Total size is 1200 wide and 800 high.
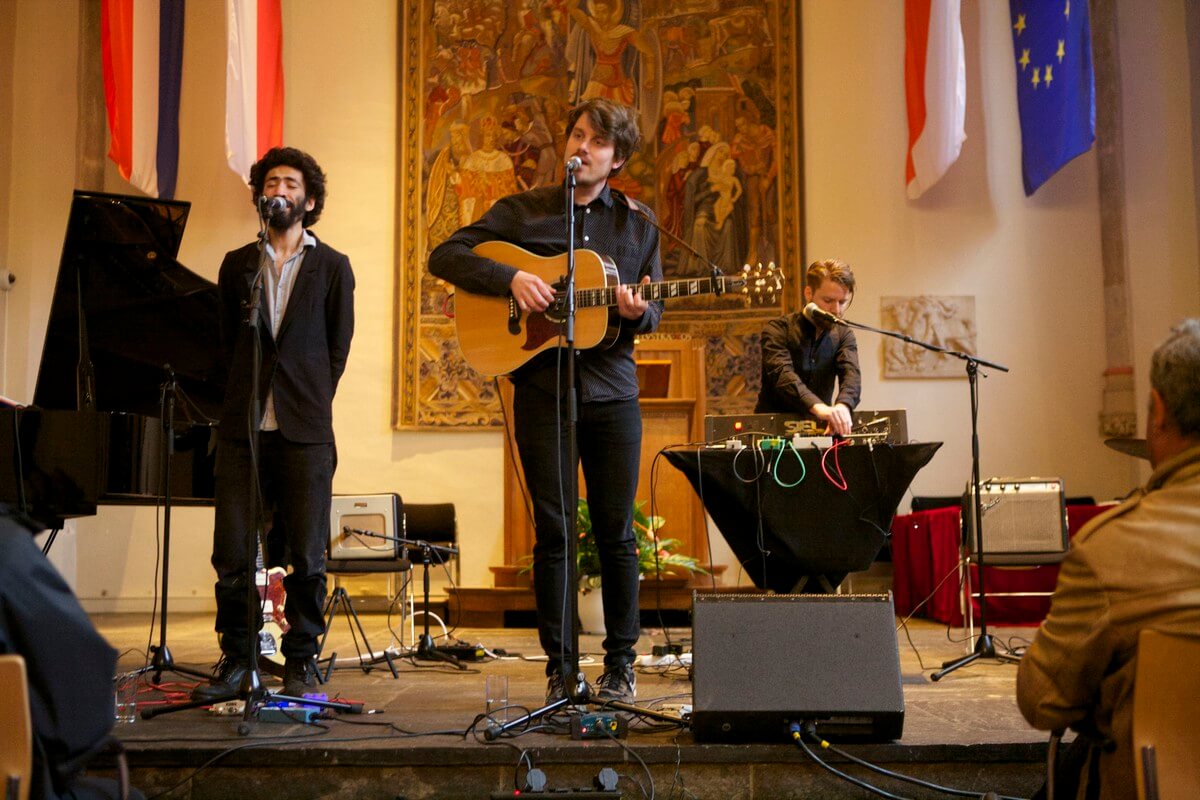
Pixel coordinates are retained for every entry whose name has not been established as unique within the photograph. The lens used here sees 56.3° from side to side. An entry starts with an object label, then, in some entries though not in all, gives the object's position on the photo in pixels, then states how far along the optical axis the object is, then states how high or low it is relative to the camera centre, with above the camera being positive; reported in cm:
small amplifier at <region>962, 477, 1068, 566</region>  595 -28
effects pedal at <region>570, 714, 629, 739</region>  323 -73
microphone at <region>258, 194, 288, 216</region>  372 +90
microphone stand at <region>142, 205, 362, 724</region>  338 -34
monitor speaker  313 -55
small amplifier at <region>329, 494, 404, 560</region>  593 -28
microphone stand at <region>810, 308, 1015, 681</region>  480 -36
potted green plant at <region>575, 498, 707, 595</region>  720 -56
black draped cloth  445 -9
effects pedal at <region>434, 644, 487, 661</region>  578 -93
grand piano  459 +49
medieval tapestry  938 +288
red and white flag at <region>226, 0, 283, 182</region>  863 +309
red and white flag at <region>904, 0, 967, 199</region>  871 +302
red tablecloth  770 -74
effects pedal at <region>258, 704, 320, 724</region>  348 -75
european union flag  864 +303
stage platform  312 -81
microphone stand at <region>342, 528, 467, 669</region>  555 -86
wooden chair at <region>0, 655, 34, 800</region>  178 -42
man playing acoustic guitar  367 +23
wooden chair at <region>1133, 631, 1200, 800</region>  181 -41
